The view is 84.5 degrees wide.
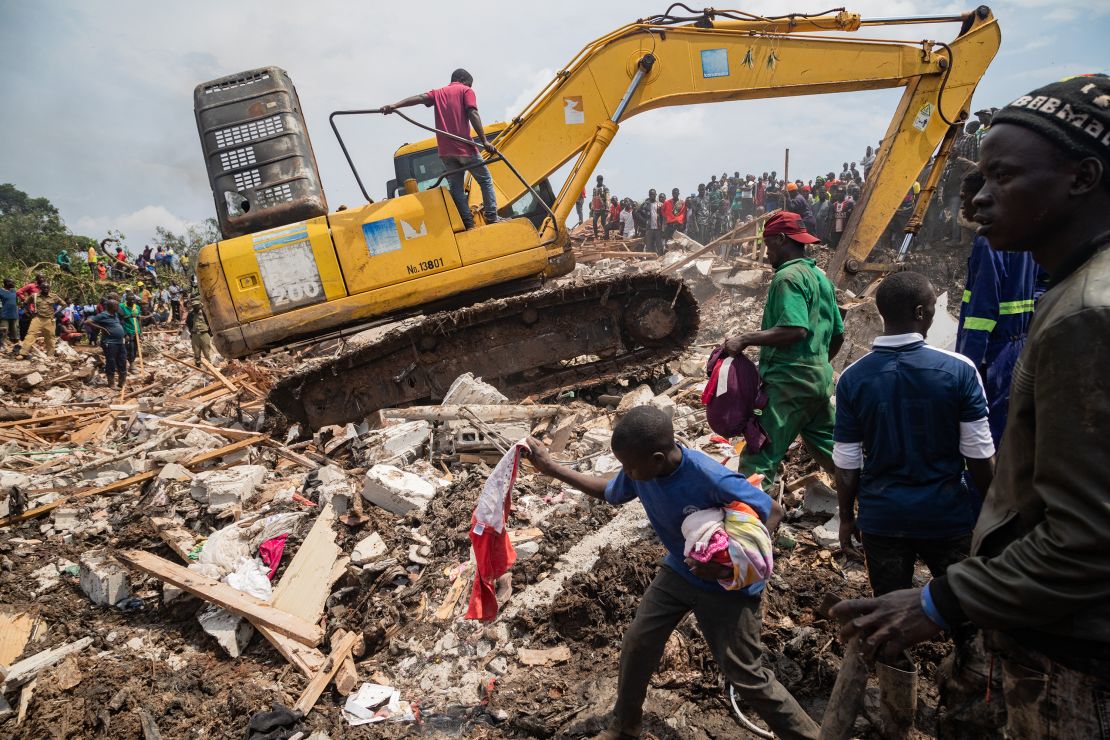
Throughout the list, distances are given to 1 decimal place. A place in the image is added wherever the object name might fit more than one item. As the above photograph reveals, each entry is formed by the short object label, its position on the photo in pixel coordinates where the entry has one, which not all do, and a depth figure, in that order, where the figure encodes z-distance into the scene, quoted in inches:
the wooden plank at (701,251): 510.6
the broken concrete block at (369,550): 176.9
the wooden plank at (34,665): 144.3
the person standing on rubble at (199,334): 536.4
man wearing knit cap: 43.1
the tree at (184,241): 1290.0
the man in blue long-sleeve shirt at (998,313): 119.2
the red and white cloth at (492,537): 113.3
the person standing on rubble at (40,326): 589.0
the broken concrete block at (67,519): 227.6
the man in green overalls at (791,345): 135.0
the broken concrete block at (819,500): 172.6
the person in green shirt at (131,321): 543.5
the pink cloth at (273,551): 181.0
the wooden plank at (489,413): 248.4
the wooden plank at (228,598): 145.7
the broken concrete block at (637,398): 271.9
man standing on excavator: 234.4
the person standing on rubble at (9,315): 593.3
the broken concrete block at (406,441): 237.9
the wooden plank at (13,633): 159.9
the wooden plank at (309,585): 144.4
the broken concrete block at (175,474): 238.2
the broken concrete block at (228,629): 152.7
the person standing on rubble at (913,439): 92.9
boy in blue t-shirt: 90.2
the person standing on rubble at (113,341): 474.0
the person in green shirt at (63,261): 923.4
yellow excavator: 249.3
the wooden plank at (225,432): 279.4
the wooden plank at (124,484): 232.8
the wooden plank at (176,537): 191.9
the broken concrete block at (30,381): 482.0
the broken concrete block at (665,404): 249.3
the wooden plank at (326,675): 129.7
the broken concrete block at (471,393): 262.8
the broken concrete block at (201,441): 287.1
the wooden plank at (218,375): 408.5
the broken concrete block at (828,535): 158.7
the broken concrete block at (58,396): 466.9
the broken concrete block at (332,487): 205.9
